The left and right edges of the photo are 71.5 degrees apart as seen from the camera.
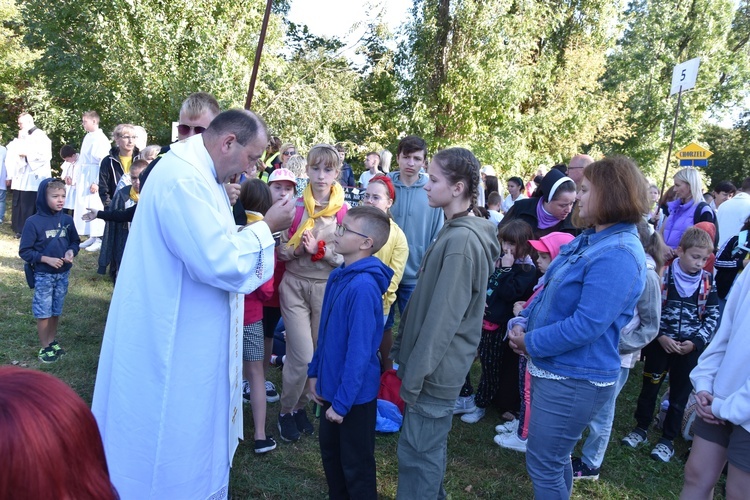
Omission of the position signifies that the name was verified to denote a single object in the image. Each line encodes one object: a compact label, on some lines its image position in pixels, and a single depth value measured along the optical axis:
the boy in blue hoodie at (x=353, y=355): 2.65
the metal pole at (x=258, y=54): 5.83
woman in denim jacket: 2.36
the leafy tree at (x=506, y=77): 14.38
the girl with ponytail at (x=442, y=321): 2.57
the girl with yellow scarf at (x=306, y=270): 3.80
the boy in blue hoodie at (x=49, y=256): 4.84
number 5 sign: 10.71
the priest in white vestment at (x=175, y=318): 2.21
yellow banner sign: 13.05
